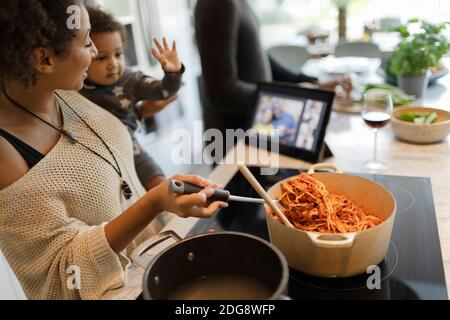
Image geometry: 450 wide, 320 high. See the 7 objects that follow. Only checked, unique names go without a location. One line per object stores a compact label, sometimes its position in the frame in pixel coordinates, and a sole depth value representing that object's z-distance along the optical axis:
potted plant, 1.63
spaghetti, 0.81
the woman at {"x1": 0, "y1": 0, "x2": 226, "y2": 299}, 0.79
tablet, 1.27
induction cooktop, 0.76
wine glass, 1.27
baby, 1.25
